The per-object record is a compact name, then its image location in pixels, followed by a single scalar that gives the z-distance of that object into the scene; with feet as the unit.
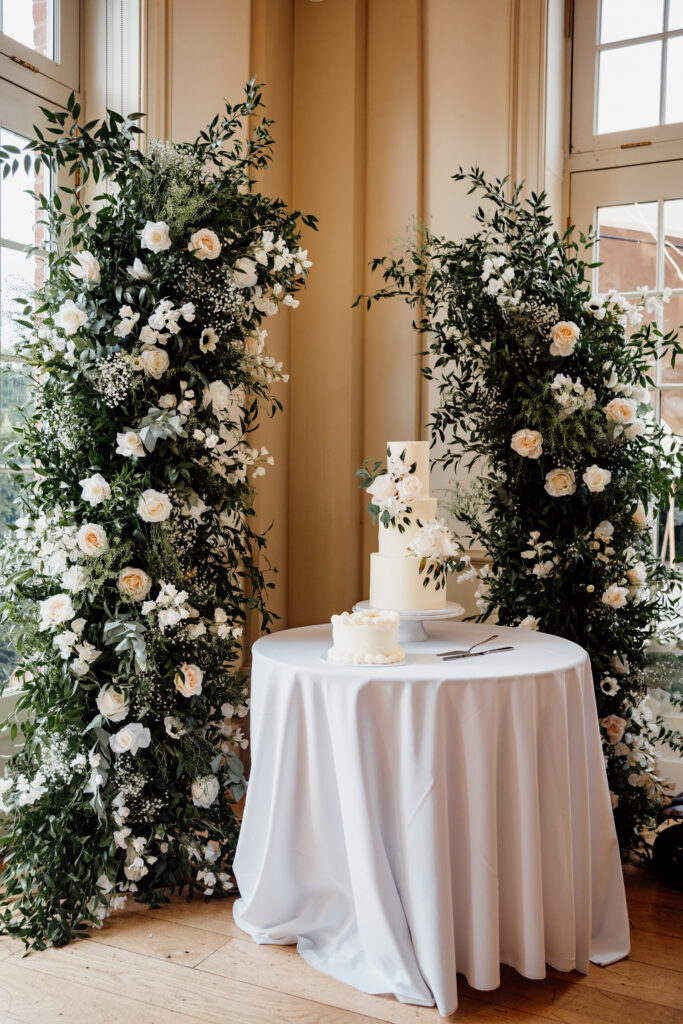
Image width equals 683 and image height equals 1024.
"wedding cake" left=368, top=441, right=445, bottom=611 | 8.21
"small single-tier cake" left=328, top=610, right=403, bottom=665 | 7.54
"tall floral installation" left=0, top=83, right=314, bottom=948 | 8.05
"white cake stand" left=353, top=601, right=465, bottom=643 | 8.23
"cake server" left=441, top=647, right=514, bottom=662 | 7.75
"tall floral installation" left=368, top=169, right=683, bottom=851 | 9.56
